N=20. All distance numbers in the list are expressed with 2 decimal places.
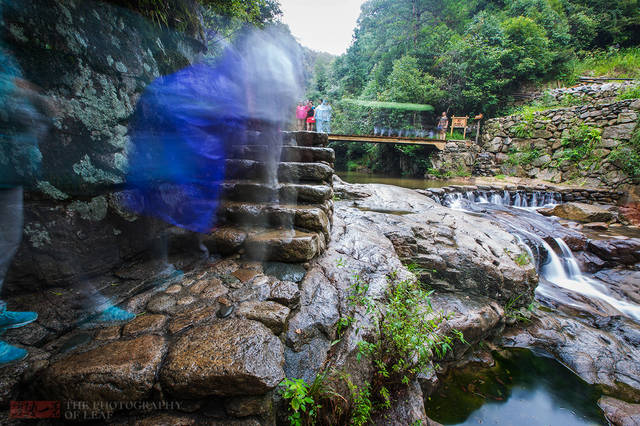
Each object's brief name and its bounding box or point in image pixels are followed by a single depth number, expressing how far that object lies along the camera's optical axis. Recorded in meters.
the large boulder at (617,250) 5.48
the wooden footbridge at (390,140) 13.71
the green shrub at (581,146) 11.57
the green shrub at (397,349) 1.95
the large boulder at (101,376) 1.15
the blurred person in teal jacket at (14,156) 1.34
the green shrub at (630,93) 11.30
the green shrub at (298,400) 1.32
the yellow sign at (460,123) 16.34
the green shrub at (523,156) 13.39
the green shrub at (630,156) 9.97
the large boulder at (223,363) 1.24
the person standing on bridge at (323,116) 9.01
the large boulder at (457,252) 3.73
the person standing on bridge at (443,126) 15.17
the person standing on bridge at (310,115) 9.11
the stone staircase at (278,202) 2.42
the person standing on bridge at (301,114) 9.02
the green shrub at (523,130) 13.75
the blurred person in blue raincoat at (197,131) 2.21
